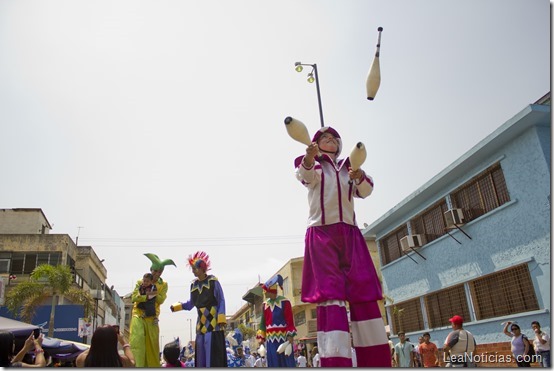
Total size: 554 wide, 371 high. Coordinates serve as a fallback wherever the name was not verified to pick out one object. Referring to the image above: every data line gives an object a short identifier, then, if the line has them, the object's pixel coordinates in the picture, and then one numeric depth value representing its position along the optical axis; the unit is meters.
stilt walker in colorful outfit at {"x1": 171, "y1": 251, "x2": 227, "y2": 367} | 5.80
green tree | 22.62
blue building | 10.50
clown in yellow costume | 5.74
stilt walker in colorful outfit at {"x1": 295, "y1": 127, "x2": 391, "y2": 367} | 3.13
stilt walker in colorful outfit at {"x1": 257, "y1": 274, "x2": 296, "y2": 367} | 7.43
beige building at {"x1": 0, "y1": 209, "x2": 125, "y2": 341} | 27.62
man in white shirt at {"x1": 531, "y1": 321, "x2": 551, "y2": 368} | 8.23
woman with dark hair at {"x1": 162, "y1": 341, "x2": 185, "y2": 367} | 5.02
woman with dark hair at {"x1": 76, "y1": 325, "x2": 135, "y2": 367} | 3.41
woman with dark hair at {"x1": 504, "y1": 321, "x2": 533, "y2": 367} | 8.18
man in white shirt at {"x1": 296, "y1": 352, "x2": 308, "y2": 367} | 15.84
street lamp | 5.67
